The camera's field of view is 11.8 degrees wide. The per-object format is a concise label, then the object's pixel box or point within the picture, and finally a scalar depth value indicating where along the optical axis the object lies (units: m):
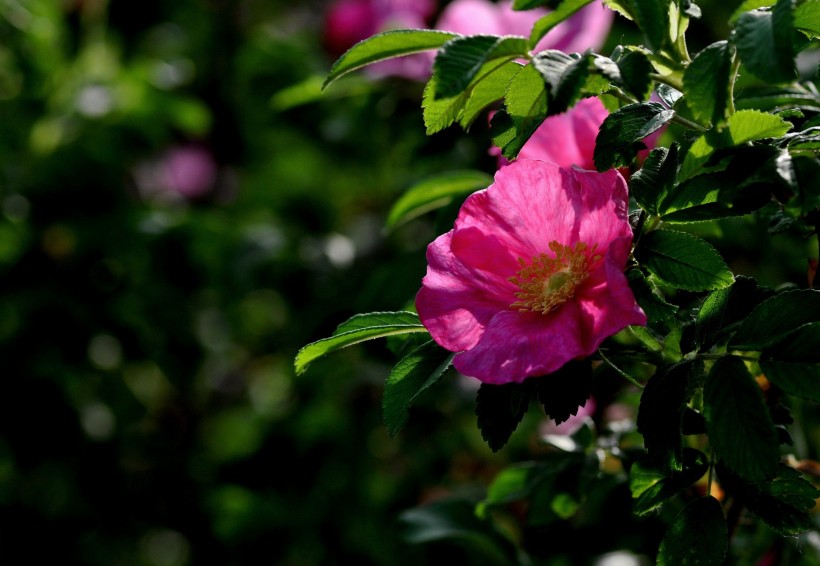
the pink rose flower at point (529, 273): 1.20
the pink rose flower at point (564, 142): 1.27
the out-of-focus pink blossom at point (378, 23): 1.64
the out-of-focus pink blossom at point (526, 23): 1.47
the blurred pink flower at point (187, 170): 3.25
